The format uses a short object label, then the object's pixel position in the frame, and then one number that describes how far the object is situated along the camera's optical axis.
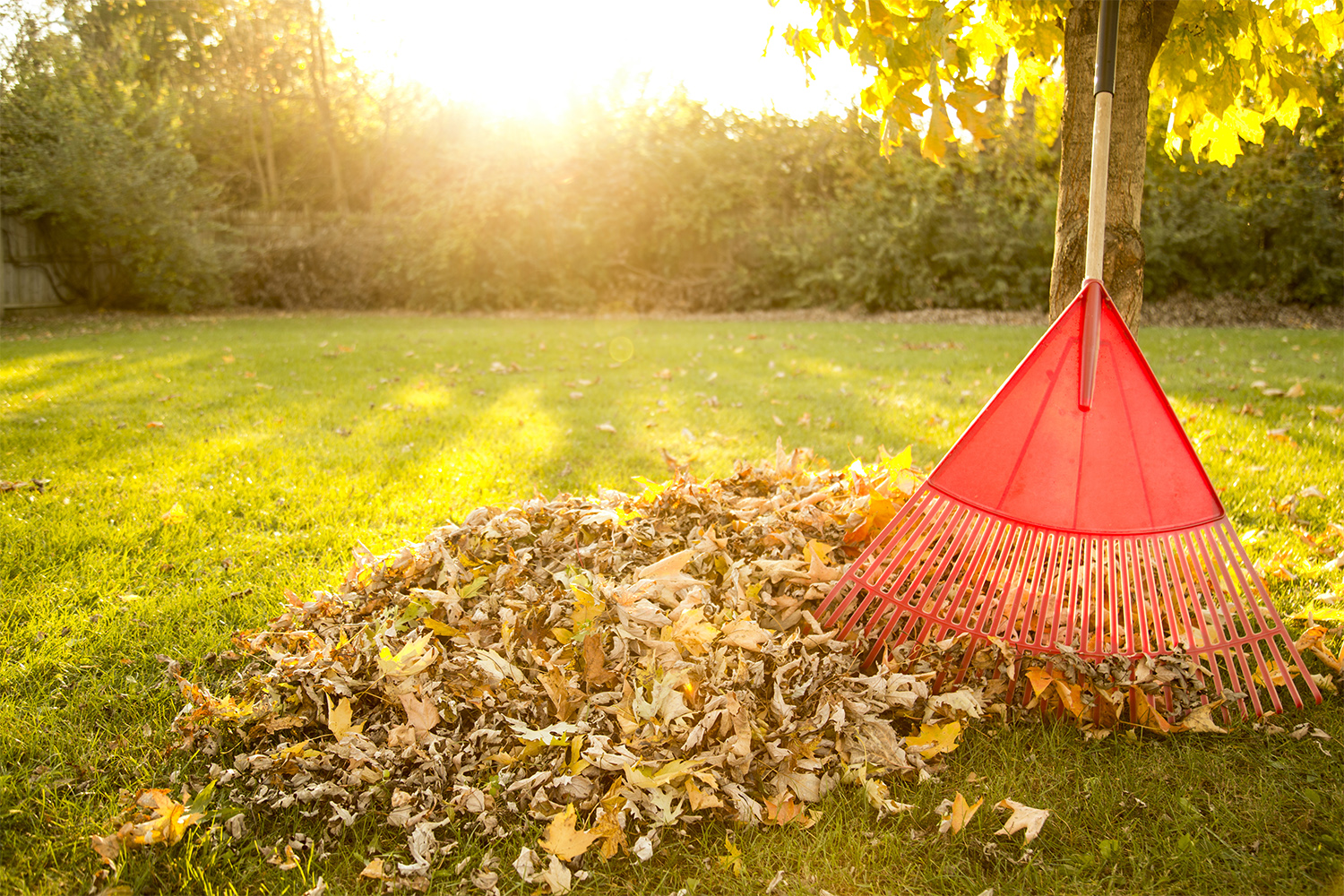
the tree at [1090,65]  2.22
